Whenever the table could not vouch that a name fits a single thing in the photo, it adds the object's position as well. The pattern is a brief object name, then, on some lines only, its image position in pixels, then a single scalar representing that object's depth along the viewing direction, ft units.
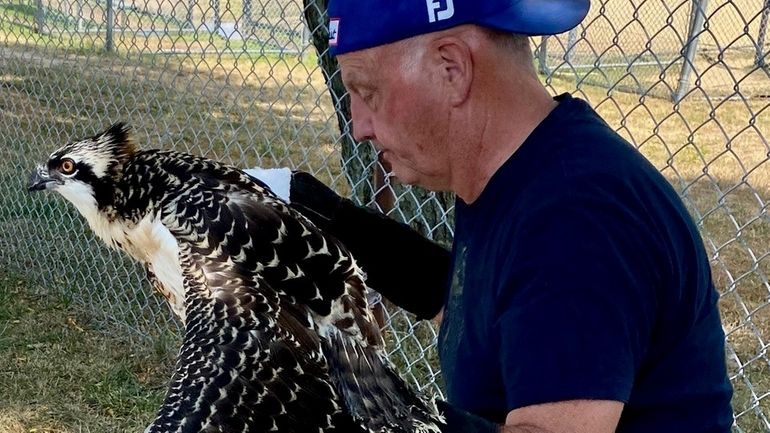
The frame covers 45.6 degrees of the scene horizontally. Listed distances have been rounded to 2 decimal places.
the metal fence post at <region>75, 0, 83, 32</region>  22.00
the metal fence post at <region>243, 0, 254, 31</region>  22.99
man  5.64
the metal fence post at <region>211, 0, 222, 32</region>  22.23
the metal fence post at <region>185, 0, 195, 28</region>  18.82
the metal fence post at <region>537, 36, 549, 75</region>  13.99
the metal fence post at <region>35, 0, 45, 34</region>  30.30
